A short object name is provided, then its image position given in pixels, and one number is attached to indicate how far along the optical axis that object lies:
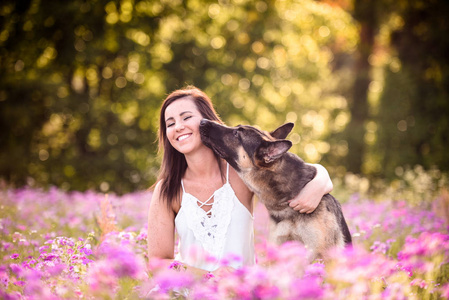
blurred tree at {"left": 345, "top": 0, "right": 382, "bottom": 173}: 14.83
